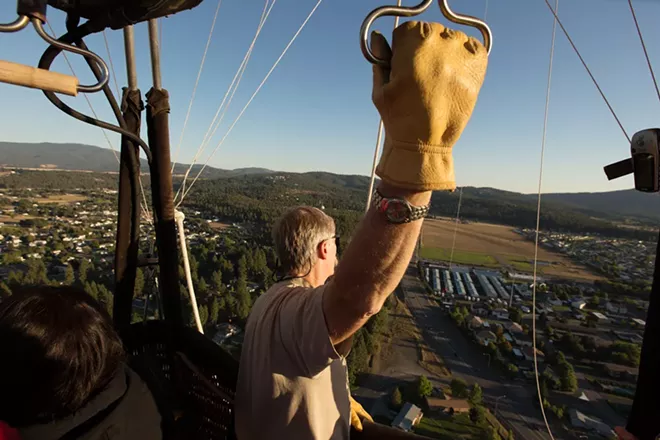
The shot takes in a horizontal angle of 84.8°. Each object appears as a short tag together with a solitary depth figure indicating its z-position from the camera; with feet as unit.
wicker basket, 3.28
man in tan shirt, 1.27
